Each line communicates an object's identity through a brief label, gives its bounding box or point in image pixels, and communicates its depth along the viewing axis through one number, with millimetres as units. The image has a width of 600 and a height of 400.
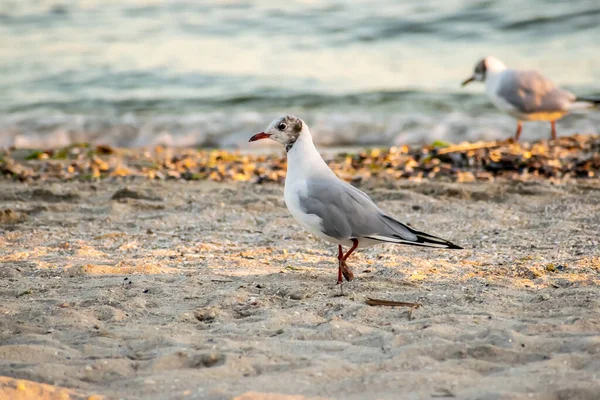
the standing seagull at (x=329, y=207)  8656
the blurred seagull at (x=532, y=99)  19016
